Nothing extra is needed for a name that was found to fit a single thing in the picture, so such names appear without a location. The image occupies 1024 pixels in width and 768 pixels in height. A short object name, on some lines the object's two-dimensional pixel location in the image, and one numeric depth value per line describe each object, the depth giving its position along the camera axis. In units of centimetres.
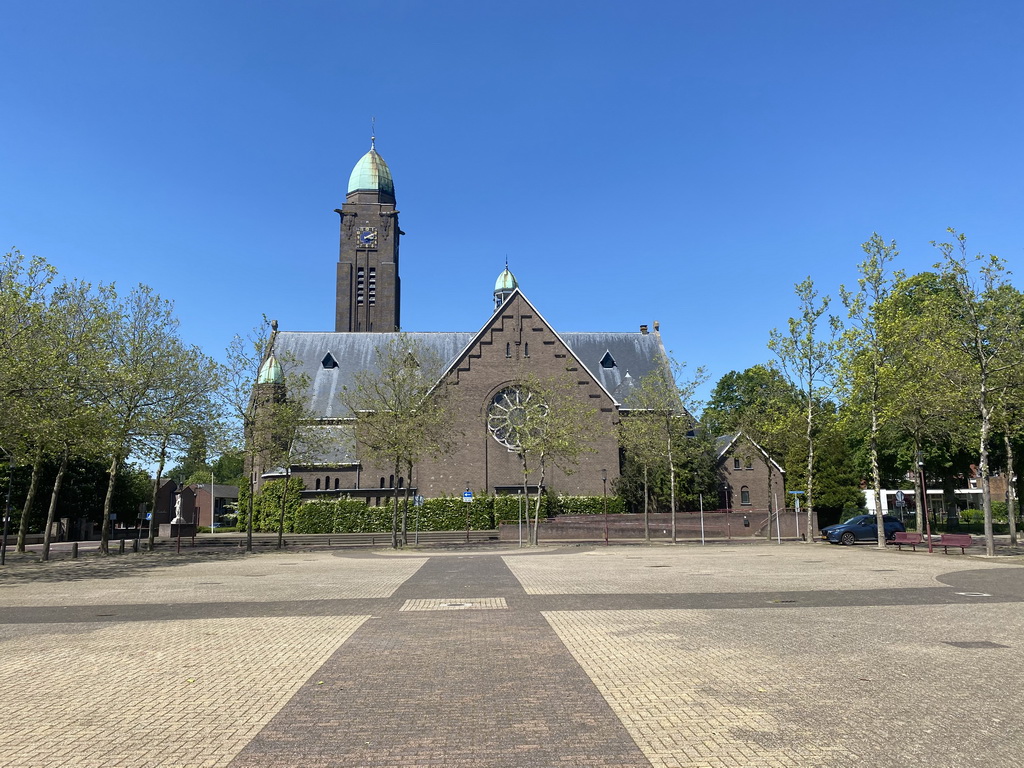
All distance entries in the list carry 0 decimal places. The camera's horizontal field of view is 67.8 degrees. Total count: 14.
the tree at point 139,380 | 3197
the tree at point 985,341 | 2730
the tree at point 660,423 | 4291
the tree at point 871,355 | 3297
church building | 5588
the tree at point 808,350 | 3766
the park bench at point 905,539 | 3096
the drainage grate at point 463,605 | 1441
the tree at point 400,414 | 3762
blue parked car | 3616
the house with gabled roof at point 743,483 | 5909
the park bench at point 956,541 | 2775
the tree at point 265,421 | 3816
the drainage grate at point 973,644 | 991
